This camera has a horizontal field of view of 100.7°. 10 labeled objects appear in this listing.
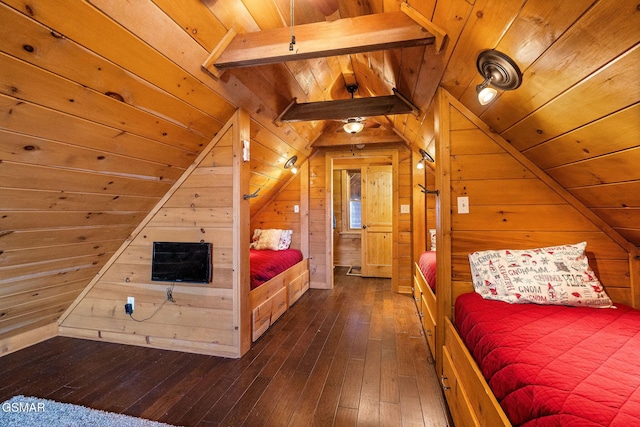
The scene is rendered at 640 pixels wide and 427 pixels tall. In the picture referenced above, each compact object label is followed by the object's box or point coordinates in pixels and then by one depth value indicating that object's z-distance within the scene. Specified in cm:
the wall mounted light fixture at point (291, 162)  343
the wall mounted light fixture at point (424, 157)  292
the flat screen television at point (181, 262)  217
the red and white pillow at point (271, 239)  378
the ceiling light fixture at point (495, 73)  116
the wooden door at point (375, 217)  482
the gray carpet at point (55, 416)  146
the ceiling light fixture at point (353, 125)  274
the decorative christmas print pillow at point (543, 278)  139
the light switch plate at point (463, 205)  173
